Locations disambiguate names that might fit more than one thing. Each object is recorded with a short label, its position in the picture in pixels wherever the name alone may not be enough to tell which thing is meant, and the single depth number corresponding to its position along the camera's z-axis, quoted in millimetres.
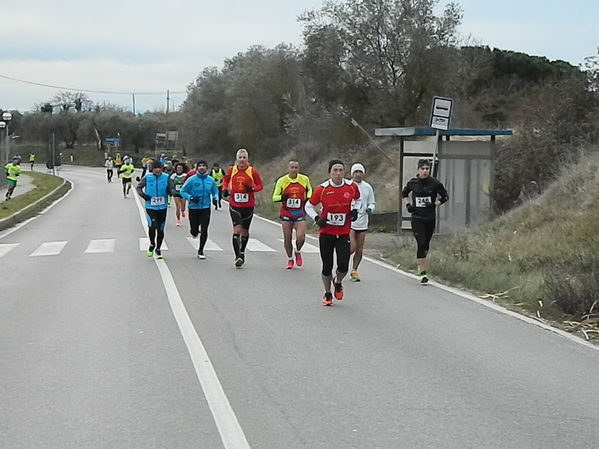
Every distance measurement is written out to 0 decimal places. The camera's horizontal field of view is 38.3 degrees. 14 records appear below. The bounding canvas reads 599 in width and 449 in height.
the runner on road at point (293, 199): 14586
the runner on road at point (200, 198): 15922
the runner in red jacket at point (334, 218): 10891
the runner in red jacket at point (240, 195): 14898
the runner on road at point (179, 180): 25516
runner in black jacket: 12984
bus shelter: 19312
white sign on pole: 16047
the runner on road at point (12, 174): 35750
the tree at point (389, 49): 38438
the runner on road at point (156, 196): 15820
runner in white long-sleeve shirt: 13352
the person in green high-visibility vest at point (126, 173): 40344
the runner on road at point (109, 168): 60422
